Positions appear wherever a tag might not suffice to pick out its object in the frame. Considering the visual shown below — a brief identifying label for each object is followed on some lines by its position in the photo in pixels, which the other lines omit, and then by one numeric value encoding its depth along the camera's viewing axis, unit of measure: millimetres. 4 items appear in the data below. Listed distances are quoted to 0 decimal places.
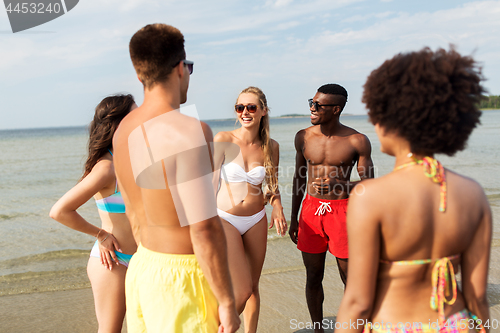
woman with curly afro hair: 1455
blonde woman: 3512
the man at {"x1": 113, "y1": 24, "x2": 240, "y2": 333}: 1744
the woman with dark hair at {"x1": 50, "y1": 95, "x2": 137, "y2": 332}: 2527
